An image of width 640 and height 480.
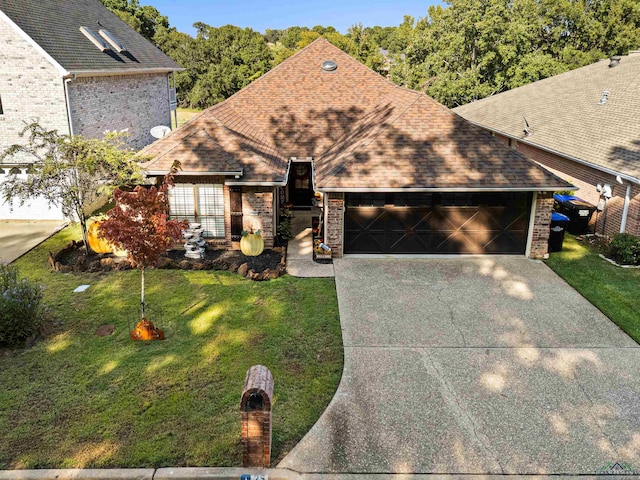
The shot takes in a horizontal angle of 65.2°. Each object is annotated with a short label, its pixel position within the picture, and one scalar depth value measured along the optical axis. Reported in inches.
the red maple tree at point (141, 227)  358.9
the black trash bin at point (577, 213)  661.3
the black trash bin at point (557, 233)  601.3
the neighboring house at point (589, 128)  621.3
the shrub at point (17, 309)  370.3
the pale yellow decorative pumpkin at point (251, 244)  577.0
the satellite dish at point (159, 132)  734.1
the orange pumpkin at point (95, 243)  581.0
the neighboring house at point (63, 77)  676.1
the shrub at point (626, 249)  558.6
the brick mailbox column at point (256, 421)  258.7
